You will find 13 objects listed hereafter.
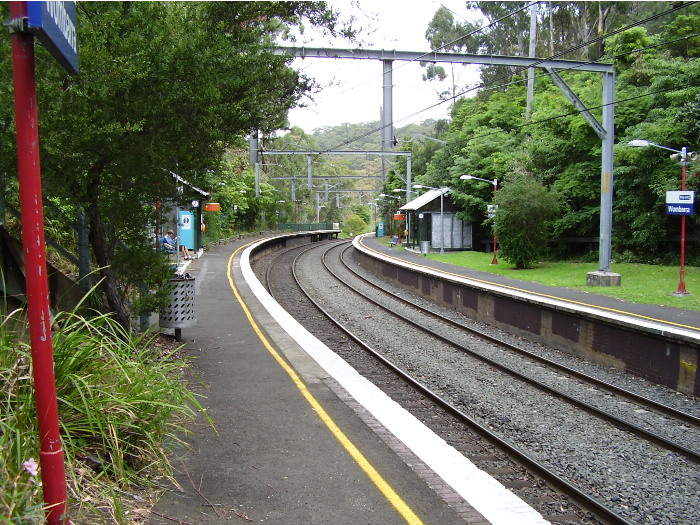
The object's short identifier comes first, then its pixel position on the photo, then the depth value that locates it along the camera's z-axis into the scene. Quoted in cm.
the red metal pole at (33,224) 303
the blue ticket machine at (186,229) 3102
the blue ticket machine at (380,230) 8111
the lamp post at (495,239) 2976
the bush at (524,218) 2800
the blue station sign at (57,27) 292
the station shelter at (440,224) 4250
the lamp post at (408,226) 4765
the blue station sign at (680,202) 1756
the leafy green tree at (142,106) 732
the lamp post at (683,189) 1800
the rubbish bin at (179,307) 1095
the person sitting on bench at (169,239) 2215
